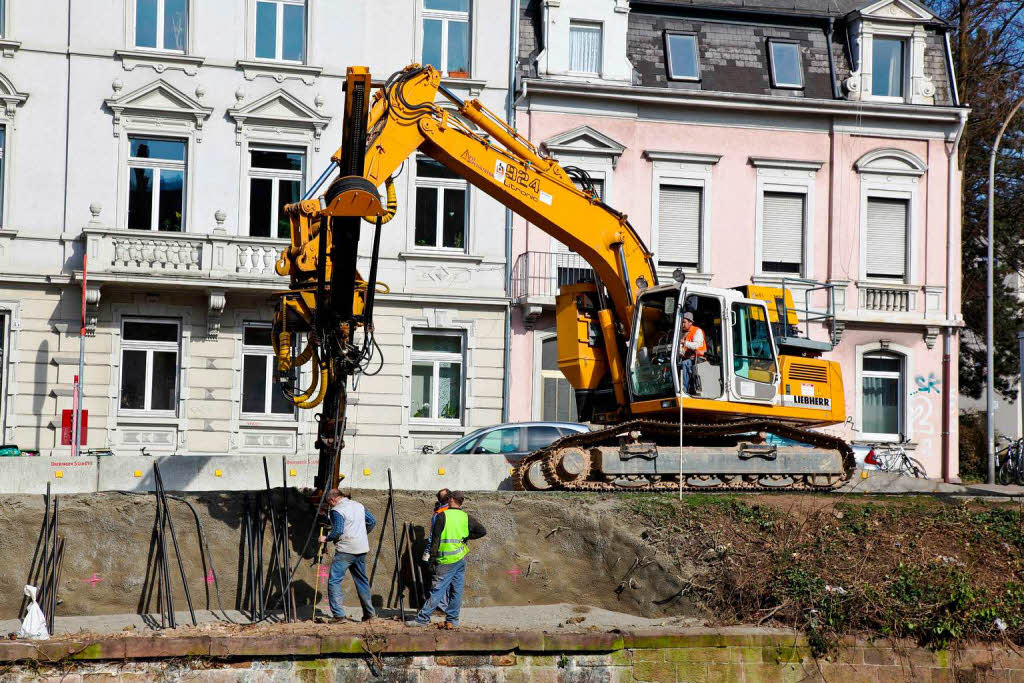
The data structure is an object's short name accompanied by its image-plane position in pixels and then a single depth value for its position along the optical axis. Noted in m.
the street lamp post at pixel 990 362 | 28.97
